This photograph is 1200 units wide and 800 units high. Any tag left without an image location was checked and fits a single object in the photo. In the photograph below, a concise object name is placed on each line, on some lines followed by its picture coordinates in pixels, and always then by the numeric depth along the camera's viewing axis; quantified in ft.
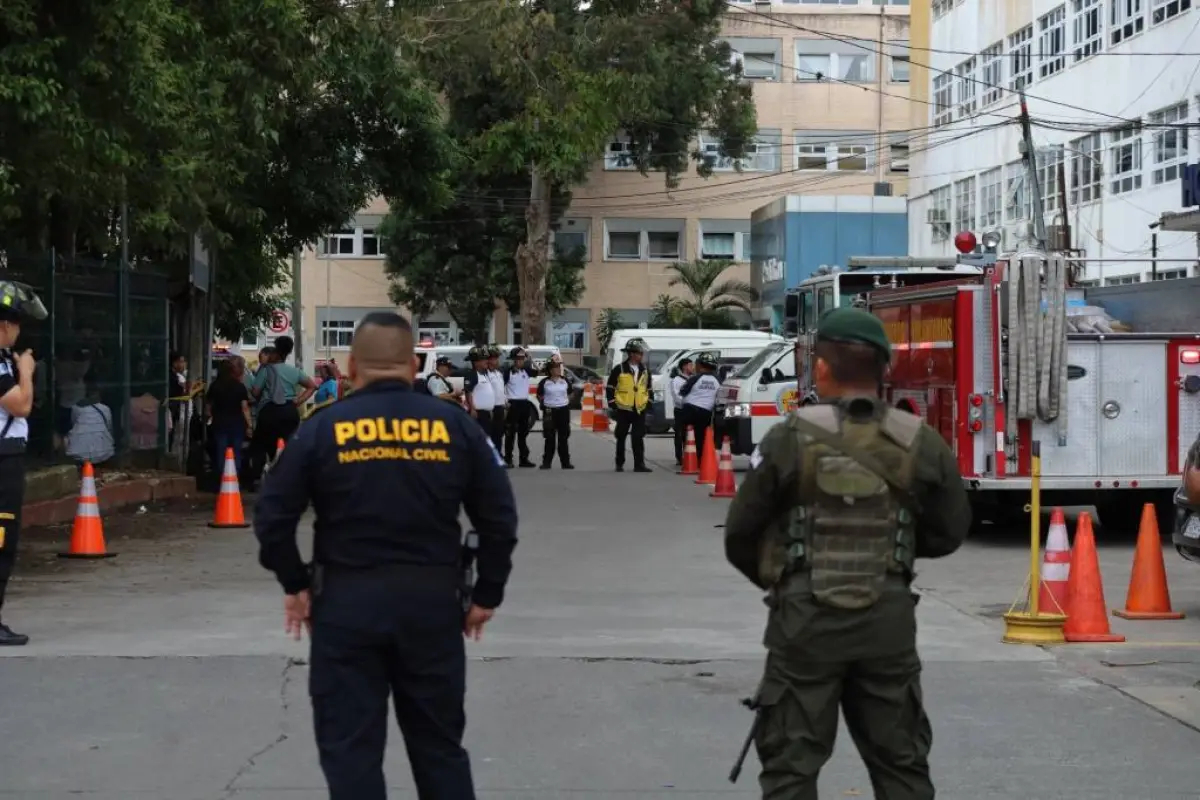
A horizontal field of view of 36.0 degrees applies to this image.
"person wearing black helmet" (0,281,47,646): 31.14
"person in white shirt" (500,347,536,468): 88.38
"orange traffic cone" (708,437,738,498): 69.62
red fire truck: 50.75
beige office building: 220.43
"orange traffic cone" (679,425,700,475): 86.12
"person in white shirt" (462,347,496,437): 84.99
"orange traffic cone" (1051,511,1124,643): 34.73
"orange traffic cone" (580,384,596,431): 144.05
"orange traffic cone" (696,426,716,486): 78.95
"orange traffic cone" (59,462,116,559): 47.16
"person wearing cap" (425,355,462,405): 80.74
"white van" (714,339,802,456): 83.76
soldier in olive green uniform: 16.22
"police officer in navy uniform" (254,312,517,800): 16.70
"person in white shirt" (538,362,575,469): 87.51
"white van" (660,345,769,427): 111.86
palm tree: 207.10
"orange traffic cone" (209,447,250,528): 56.39
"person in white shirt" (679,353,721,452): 85.51
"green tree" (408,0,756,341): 70.44
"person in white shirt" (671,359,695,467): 88.17
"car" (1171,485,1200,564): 37.24
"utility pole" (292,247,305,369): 128.67
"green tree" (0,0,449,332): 44.11
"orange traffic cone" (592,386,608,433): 138.10
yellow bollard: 34.37
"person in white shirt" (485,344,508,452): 86.63
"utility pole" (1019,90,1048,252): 111.96
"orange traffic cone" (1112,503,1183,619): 38.11
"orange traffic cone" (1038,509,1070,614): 35.65
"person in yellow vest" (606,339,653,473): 86.22
